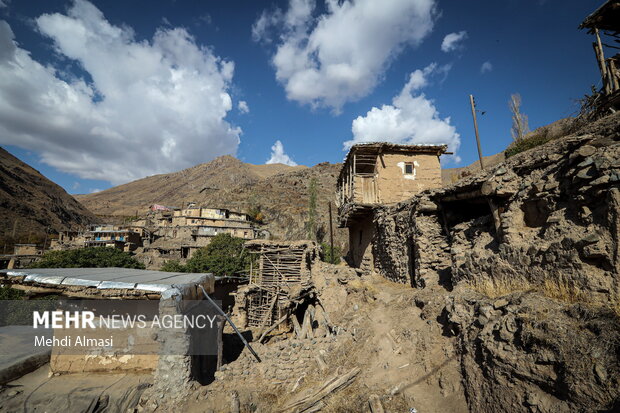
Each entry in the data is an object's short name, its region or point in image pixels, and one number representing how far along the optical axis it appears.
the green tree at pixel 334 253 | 35.94
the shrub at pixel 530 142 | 15.22
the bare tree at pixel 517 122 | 20.45
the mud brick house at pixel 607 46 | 12.24
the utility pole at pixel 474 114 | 17.00
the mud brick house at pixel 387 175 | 16.05
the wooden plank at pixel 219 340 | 7.56
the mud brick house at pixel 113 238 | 47.28
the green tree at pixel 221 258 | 28.09
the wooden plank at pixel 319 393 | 5.91
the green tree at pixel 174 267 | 27.15
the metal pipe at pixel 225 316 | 6.78
